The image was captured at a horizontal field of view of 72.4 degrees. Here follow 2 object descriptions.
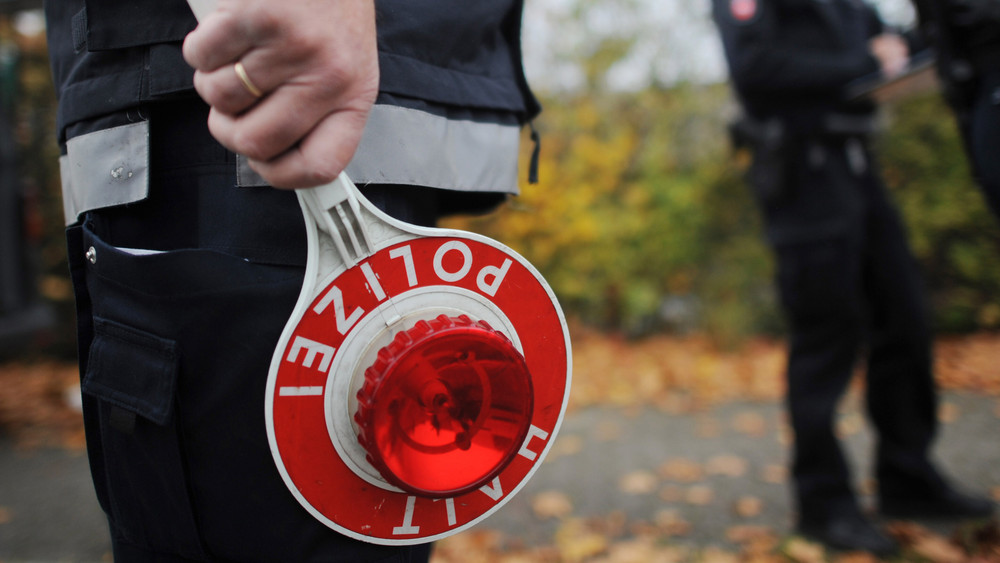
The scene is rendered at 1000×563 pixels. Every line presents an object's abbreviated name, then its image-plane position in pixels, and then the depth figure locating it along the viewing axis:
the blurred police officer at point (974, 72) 1.59
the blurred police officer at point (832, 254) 2.22
